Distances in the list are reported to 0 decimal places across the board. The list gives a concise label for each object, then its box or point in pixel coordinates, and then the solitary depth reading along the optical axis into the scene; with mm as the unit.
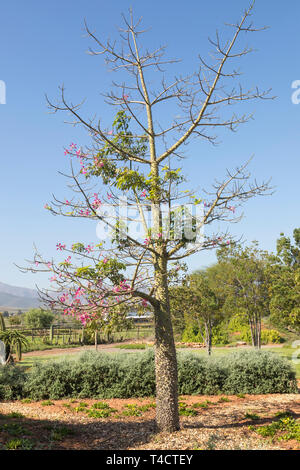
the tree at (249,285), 17938
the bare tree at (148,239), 6055
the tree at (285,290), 14133
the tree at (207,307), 18250
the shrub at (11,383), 10151
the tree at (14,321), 35094
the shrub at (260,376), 10391
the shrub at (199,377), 10258
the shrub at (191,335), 28422
